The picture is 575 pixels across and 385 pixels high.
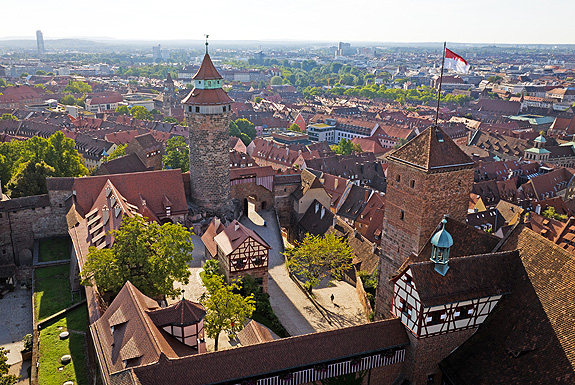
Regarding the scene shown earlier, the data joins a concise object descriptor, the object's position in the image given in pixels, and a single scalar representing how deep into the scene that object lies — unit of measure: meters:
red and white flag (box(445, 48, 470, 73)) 32.25
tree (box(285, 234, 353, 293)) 44.47
